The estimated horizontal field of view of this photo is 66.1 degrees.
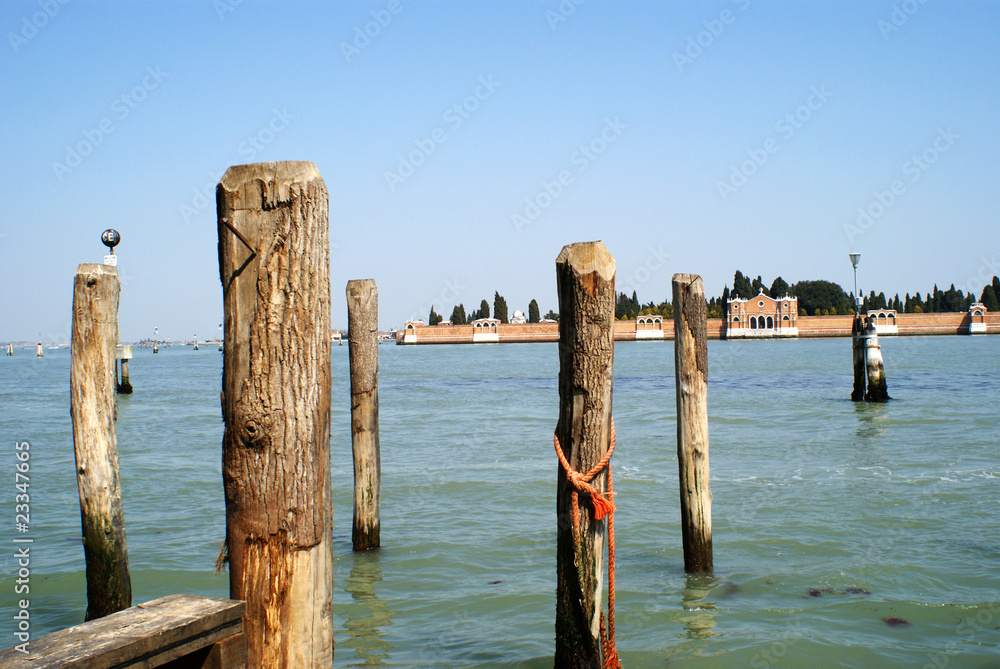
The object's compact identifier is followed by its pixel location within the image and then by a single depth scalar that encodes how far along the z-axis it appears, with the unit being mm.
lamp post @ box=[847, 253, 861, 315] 17577
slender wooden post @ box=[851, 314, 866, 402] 16691
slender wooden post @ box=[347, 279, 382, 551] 5820
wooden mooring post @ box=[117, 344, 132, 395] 24500
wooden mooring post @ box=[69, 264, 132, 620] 4465
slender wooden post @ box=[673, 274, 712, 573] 4949
